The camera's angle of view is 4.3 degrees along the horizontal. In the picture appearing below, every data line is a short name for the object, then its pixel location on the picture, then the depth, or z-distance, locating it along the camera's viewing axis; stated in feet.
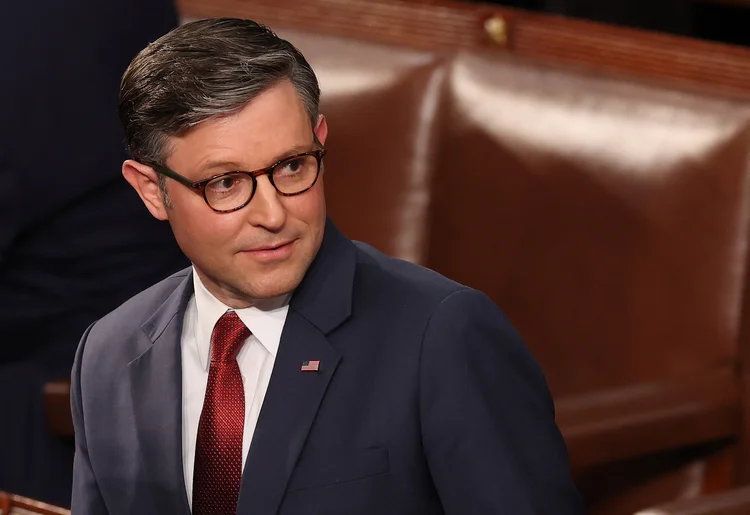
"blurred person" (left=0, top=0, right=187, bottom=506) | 33.31
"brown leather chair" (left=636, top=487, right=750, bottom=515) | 32.69
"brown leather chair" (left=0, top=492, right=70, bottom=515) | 32.32
